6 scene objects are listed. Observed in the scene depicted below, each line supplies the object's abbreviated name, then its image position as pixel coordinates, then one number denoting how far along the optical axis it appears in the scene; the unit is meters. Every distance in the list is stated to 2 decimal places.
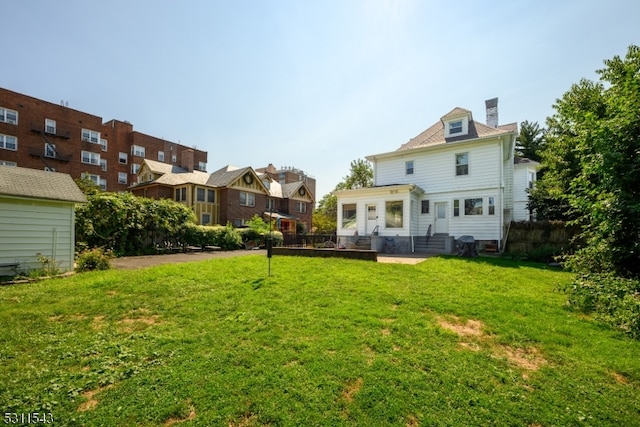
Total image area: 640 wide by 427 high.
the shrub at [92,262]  10.02
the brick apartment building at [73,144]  25.67
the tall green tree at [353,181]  34.25
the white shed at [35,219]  8.61
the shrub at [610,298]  5.11
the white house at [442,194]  15.76
